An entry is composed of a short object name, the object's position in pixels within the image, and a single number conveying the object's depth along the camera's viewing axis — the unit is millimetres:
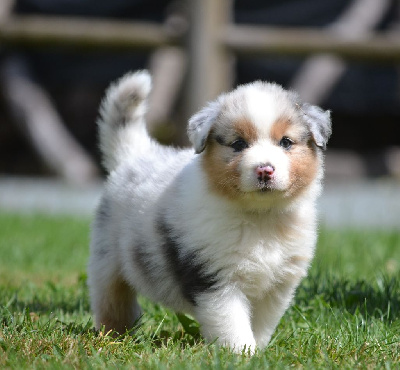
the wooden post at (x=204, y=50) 13594
